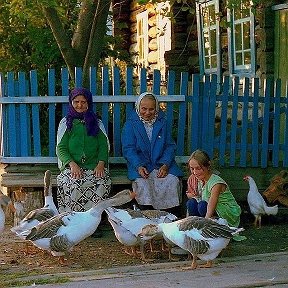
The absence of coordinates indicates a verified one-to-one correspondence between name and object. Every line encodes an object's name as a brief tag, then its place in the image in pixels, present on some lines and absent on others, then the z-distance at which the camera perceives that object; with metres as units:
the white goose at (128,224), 6.49
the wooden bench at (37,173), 7.98
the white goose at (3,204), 6.61
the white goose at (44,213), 6.70
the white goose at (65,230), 6.29
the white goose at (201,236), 5.98
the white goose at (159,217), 6.70
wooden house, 10.81
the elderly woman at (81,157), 7.62
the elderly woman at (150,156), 7.70
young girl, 6.65
